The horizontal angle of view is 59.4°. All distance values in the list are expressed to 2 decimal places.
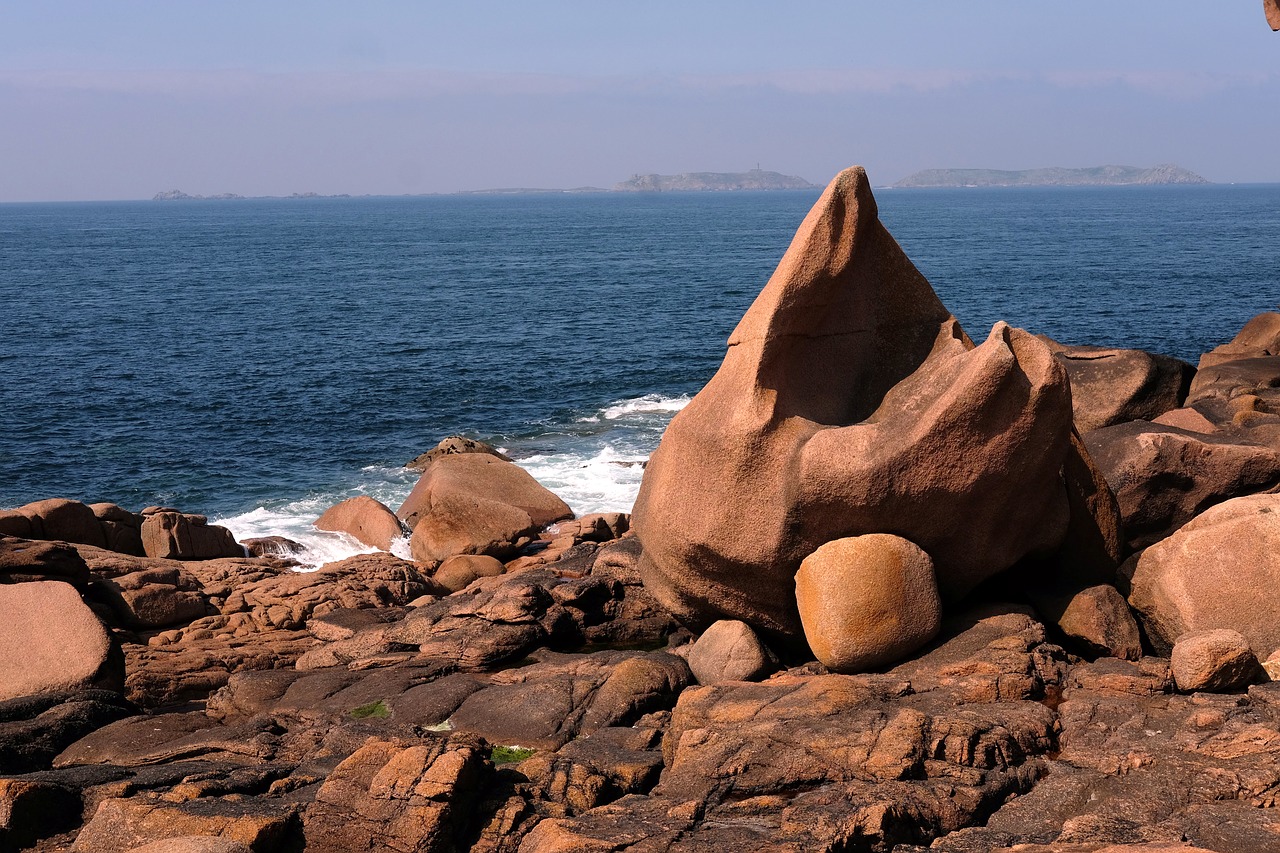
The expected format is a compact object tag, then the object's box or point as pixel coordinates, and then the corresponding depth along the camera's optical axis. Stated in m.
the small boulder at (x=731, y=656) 14.16
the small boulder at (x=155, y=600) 19.52
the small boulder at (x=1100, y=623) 13.80
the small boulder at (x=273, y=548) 27.45
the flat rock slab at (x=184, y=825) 9.98
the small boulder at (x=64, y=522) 23.59
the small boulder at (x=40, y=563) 18.56
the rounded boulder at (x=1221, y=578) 13.23
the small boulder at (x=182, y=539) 25.39
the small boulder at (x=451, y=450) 34.38
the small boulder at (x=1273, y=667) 12.42
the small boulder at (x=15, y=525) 22.75
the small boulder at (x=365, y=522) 27.91
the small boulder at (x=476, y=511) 25.73
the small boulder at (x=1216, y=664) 11.98
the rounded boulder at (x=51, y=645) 14.79
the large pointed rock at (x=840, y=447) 13.03
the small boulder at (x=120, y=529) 25.14
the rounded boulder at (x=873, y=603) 13.19
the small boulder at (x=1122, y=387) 22.11
